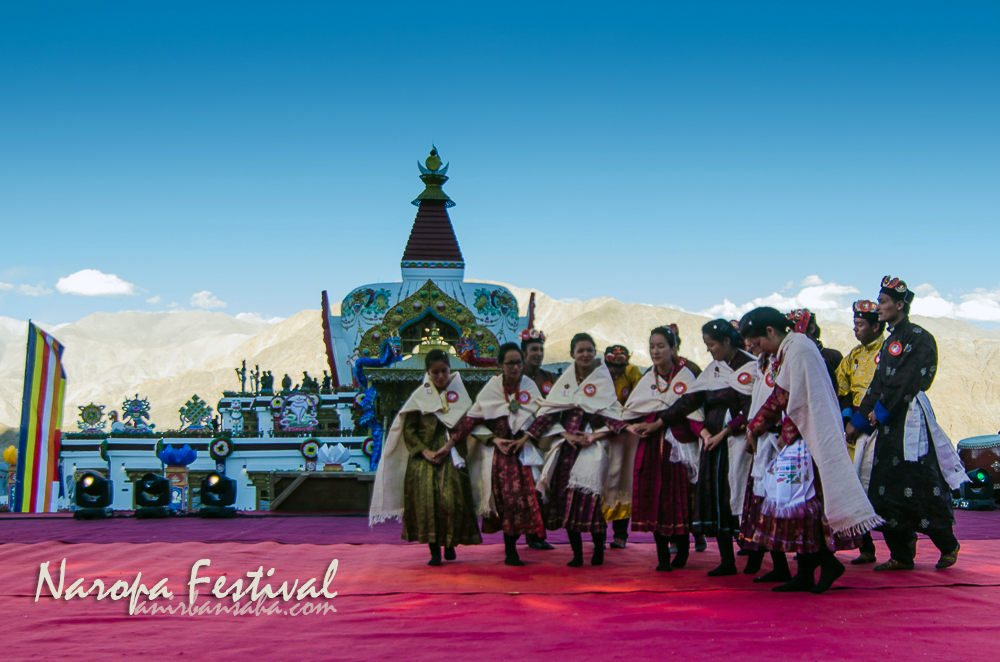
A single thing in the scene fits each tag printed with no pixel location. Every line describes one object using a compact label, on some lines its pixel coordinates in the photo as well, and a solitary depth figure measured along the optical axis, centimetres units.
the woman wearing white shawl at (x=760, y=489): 414
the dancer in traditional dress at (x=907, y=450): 464
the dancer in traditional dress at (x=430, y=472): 522
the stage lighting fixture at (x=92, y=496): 881
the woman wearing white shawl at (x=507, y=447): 515
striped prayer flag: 1112
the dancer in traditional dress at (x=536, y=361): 590
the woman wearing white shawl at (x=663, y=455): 479
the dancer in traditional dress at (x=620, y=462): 514
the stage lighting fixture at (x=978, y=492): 880
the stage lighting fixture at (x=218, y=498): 872
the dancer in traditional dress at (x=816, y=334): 431
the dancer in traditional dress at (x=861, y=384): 493
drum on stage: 955
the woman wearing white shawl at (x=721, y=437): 468
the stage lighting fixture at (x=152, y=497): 873
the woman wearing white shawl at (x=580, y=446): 501
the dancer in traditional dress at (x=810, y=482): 387
